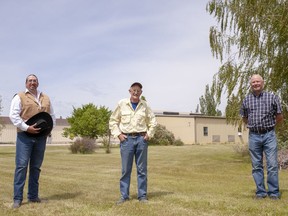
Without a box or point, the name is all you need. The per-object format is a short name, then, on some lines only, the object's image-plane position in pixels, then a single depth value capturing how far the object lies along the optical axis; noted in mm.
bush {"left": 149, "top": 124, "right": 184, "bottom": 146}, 45281
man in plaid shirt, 6762
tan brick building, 48406
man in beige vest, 6312
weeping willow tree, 14898
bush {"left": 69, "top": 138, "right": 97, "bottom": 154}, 26223
